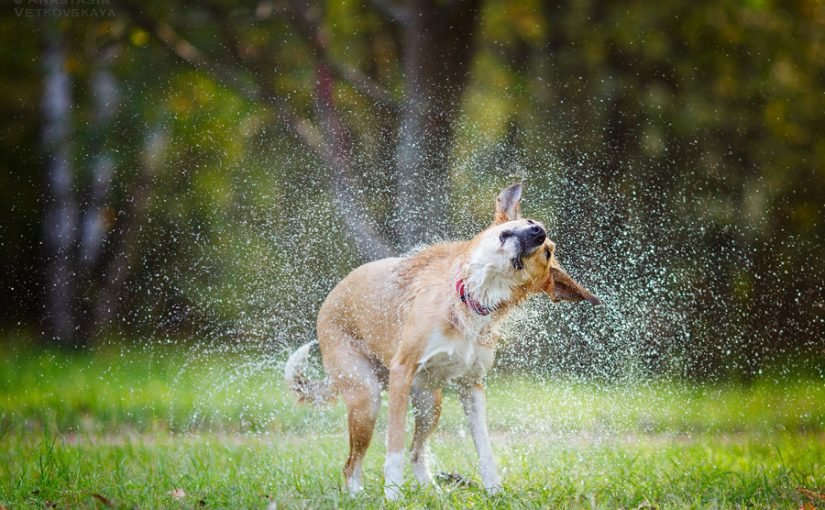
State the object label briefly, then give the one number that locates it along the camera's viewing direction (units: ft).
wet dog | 32.60
